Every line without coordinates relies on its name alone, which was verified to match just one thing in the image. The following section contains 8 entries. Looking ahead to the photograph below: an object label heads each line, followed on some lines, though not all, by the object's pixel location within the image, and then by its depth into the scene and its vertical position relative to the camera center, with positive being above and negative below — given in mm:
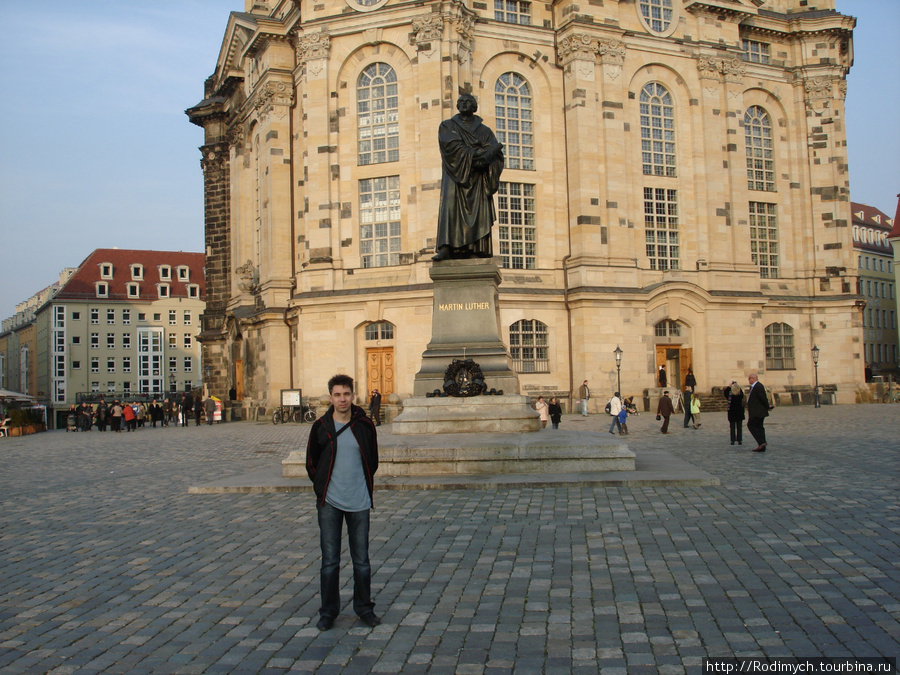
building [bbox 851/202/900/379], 78750 +7508
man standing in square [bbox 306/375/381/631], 5676 -777
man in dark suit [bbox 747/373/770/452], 16625 -917
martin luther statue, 15070 +3660
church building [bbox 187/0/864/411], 36406 +9025
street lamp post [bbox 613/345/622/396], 34906 +124
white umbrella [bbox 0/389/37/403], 42588 -528
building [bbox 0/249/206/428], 87312 +6327
